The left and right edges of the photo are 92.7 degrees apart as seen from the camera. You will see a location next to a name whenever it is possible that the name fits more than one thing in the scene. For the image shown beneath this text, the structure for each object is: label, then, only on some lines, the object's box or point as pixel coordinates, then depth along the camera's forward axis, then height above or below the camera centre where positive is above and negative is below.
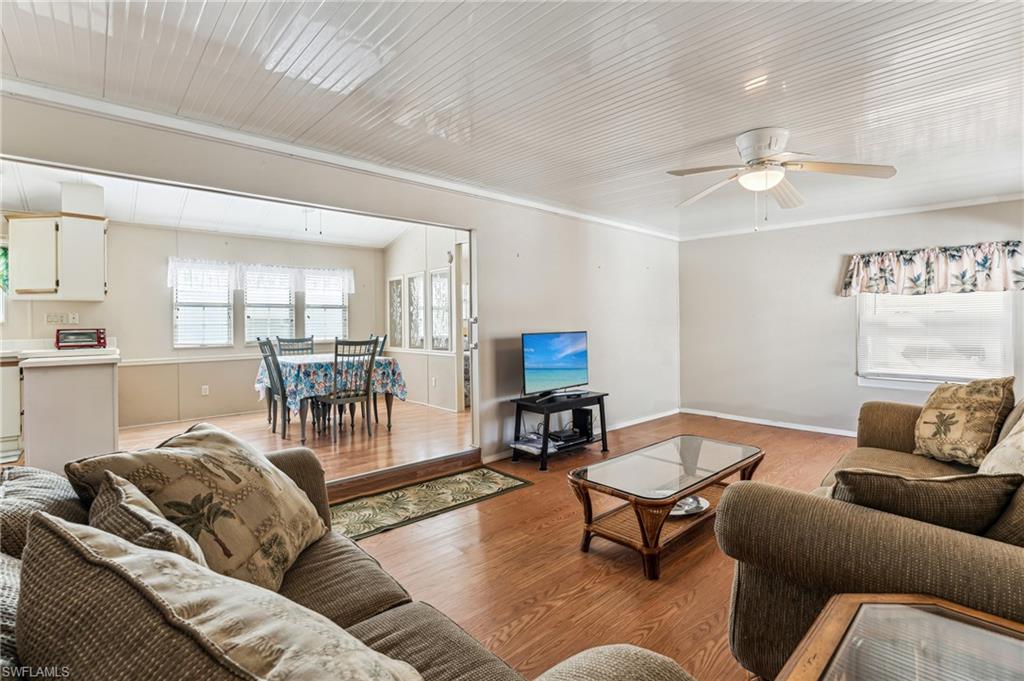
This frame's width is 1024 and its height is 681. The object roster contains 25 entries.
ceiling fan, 2.86 +1.03
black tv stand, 4.06 -0.59
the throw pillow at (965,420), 2.43 -0.46
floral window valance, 4.26 +0.59
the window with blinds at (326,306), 7.07 +0.51
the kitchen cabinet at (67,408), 2.98 -0.40
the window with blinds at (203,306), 5.98 +0.45
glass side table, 0.93 -0.63
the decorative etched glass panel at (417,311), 7.21 +0.42
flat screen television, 4.34 -0.22
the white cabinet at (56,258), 4.26 +0.76
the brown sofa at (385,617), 0.88 -0.69
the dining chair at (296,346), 6.10 -0.06
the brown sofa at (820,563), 1.13 -0.58
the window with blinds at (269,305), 6.52 +0.50
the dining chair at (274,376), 4.96 -0.36
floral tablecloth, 4.89 -0.36
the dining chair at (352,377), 4.95 -0.39
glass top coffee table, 2.37 -0.79
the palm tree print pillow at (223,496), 1.19 -0.42
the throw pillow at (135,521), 0.89 -0.35
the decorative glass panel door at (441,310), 6.79 +0.42
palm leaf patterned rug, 3.01 -1.12
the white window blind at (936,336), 4.41 -0.03
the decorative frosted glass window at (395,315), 7.72 +0.40
